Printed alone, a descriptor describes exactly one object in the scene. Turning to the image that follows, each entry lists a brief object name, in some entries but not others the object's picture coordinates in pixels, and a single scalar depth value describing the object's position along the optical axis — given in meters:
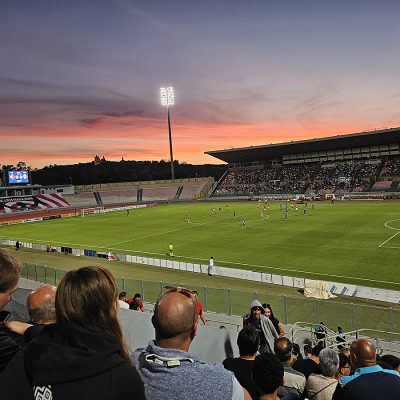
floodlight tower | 95.25
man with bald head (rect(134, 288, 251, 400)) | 2.56
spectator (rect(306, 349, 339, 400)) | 4.99
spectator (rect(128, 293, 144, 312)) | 13.69
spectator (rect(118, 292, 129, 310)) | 12.17
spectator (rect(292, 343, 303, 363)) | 7.62
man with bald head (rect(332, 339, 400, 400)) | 3.73
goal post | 76.92
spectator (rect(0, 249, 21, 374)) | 2.99
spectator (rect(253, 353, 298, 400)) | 3.73
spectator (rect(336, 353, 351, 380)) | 6.52
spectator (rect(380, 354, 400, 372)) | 6.59
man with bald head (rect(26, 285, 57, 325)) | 3.59
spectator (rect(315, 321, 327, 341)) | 11.32
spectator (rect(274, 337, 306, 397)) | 4.97
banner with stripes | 80.76
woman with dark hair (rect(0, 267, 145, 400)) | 2.21
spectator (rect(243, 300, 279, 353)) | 8.80
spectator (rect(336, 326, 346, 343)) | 11.85
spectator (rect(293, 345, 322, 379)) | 6.56
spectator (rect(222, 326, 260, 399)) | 4.26
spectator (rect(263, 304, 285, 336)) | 10.83
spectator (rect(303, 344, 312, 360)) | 9.55
